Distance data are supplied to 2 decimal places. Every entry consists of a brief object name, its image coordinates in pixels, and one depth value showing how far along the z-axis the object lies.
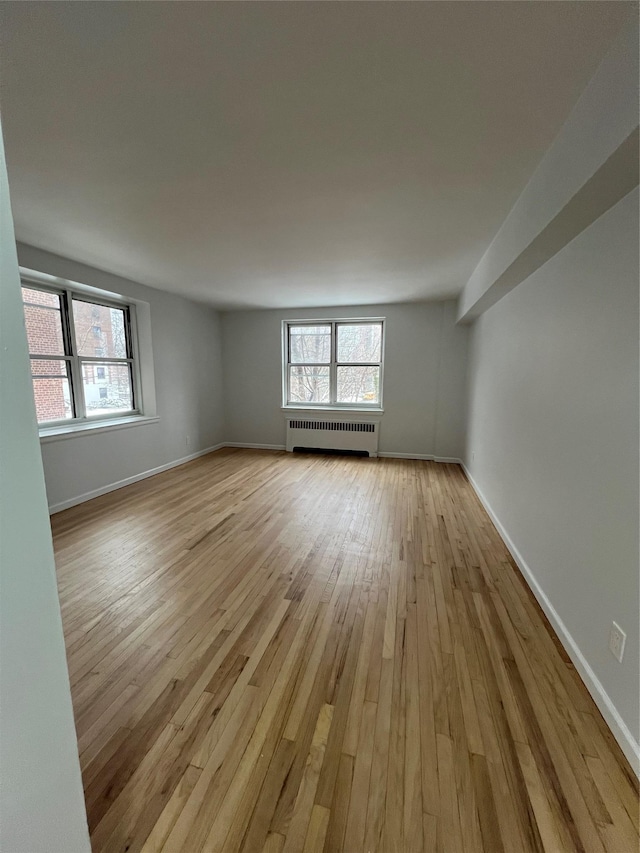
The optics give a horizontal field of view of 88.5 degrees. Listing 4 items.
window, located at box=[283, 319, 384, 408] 5.54
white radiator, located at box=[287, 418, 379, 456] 5.53
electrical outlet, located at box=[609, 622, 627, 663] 1.25
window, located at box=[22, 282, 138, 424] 3.33
